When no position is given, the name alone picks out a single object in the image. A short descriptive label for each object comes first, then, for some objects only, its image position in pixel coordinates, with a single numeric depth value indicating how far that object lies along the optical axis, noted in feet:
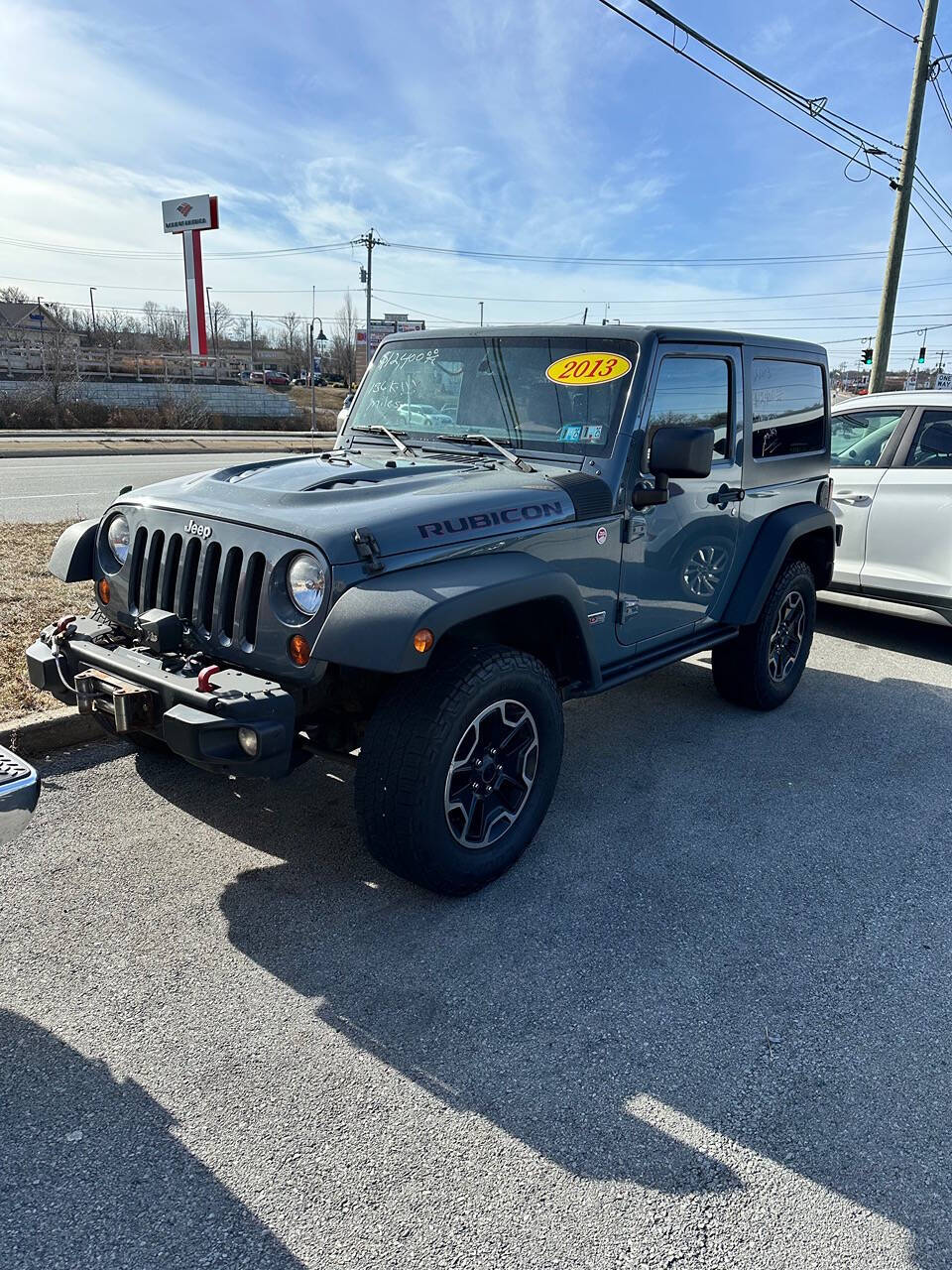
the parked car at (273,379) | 193.31
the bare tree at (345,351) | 251.64
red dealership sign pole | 156.56
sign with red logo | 159.84
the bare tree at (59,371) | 108.78
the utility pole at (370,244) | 189.06
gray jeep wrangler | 9.51
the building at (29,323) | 121.08
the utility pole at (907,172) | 45.55
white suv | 21.44
